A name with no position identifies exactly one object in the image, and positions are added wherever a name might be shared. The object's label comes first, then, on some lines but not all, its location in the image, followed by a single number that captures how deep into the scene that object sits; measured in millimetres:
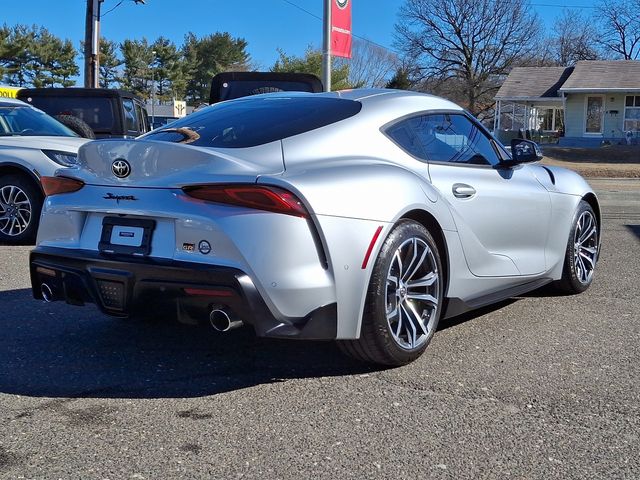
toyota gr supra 3434
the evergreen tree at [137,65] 82625
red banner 13594
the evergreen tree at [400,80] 50531
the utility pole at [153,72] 81250
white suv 8102
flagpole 13352
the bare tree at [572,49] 63750
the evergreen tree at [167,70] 84438
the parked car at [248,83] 12438
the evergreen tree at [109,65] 80875
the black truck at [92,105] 12383
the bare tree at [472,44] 51719
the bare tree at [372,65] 51469
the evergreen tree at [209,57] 84562
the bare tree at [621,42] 60375
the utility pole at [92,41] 23609
